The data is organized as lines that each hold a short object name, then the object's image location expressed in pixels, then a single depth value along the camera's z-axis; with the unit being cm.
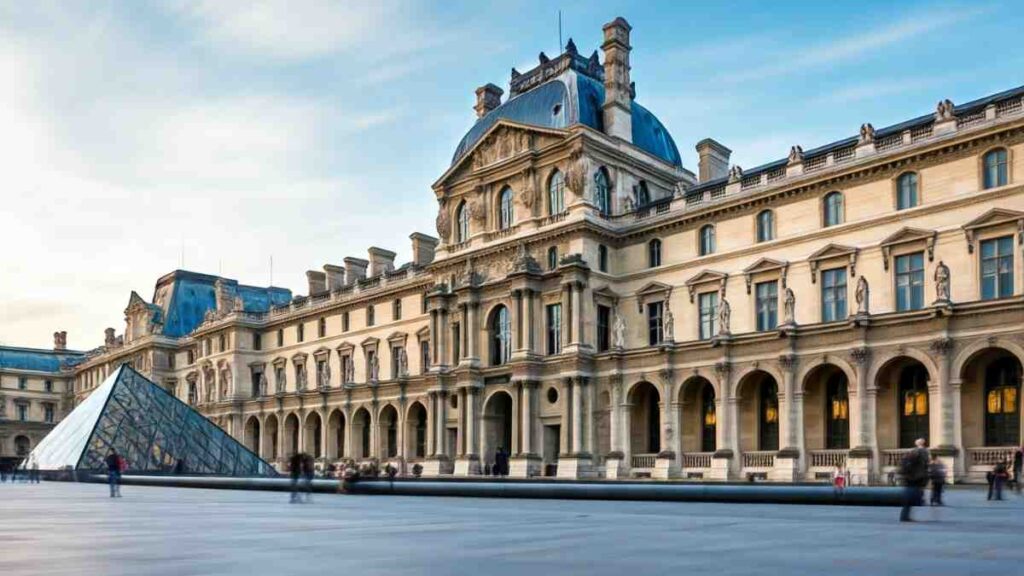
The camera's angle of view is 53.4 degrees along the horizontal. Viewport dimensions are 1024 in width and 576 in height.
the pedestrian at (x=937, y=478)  1878
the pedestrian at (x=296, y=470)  2573
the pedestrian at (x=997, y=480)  2448
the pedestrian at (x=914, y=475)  1666
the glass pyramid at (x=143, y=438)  5222
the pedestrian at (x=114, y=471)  2952
